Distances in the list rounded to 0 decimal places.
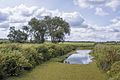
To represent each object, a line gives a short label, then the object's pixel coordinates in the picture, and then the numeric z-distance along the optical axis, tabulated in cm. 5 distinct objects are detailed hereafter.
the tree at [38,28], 2939
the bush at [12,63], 646
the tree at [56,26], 2861
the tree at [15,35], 2867
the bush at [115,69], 473
